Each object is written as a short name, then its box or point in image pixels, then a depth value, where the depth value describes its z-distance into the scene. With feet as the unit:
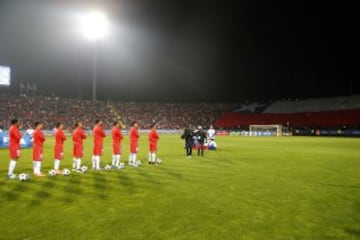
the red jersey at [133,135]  55.52
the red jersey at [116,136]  52.06
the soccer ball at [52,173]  44.00
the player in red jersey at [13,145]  42.22
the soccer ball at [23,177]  40.34
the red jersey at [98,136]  49.85
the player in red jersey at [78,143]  48.67
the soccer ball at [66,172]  44.50
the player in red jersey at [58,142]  46.84
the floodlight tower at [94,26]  139.85
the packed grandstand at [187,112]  224.53
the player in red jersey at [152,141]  58.90
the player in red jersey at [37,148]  43.65
